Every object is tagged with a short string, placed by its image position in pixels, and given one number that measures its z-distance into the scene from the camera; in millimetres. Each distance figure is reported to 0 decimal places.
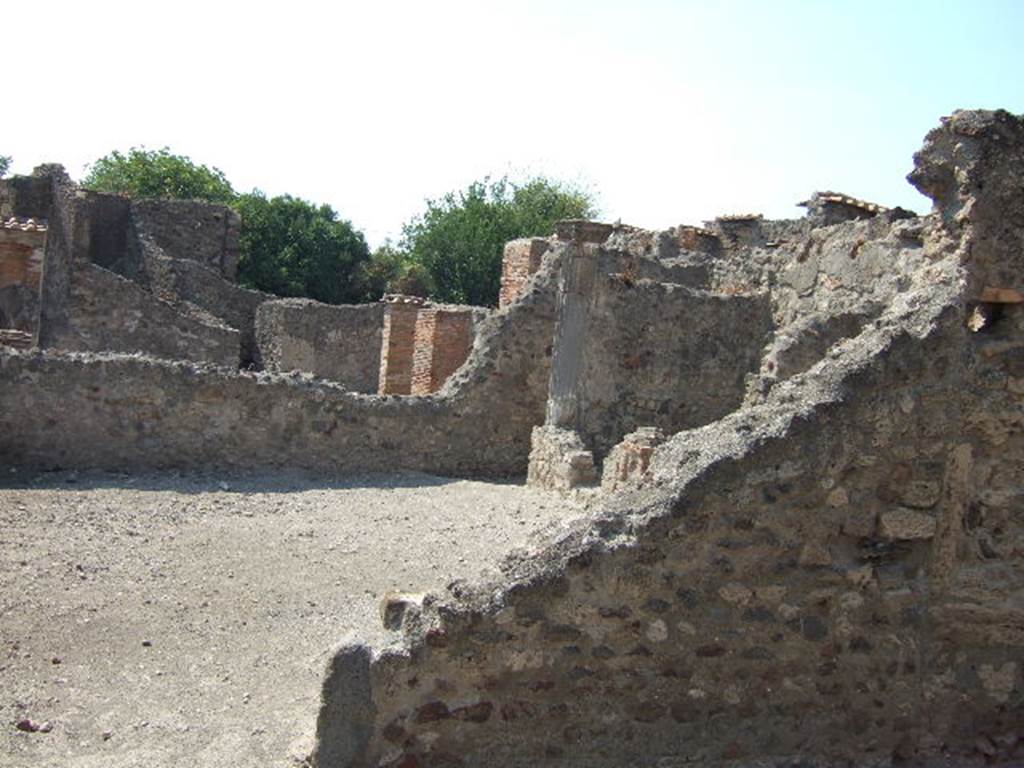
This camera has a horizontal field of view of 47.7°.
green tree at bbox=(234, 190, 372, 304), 35219
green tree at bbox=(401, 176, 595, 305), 36438
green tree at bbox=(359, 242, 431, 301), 35097
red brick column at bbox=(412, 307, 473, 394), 17828
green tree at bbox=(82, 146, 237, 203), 42750
